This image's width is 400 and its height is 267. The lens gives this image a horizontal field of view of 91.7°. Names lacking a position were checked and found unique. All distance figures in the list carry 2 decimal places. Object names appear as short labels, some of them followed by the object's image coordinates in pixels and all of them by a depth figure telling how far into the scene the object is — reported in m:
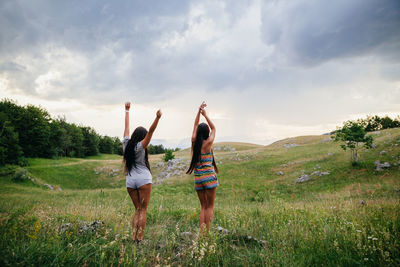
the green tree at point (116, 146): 98.25
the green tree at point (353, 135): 23.31
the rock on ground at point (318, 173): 23.30
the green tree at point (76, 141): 70.44
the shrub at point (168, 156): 45.94
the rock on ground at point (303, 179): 23.02
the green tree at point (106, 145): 93.74
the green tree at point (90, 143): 79.24
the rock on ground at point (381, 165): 20.65
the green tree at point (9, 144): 38.97
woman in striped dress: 5.31
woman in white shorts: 5.00
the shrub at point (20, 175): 25.92
